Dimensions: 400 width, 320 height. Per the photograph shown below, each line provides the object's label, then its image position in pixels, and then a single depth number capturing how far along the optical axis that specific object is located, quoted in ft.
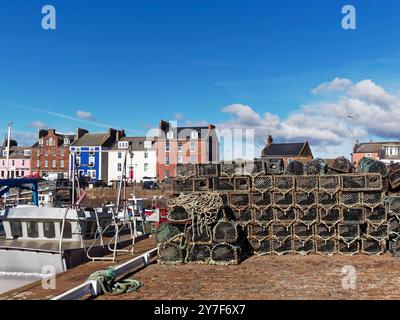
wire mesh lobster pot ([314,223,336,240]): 33.65
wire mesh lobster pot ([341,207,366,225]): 33.17
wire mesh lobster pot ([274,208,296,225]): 34.17
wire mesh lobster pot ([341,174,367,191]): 33.55
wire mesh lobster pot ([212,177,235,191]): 35.78
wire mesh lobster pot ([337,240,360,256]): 33.37
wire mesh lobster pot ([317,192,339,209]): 33.71
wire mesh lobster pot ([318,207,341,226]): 33.53
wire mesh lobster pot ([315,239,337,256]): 33.71
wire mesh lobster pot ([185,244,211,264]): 31.35
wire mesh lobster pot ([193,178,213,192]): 36.50
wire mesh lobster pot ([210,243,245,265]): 30.91
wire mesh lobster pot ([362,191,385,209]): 33.22
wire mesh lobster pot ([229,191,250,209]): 34.94
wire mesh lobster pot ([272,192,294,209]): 34.27
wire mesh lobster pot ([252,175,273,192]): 34.81
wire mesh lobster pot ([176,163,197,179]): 37.19
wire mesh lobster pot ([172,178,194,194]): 37.01
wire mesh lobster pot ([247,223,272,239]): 34.42
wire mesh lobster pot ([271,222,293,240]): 34.22
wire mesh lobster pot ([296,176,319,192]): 34.35
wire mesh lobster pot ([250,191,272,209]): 34.59
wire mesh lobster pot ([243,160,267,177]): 35.54
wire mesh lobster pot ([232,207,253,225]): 34.71
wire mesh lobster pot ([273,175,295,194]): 34.60
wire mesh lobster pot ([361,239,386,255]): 33.24
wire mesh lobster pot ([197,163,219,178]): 36.65
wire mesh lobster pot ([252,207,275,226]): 34.47
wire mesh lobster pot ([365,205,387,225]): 33.06
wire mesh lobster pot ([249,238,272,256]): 34.50
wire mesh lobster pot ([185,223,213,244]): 31.14
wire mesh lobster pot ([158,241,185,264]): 31.24
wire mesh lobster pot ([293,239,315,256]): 34.06
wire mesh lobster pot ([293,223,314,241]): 34.04
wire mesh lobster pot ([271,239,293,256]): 34.32
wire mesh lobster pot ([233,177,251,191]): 35.50
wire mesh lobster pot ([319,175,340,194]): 33.76
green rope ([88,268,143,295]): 23.22
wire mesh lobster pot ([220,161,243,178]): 36.24
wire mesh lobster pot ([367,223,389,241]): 33.04
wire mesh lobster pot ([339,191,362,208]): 33.42
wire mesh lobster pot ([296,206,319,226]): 33.87
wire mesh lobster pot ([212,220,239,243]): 30.73
